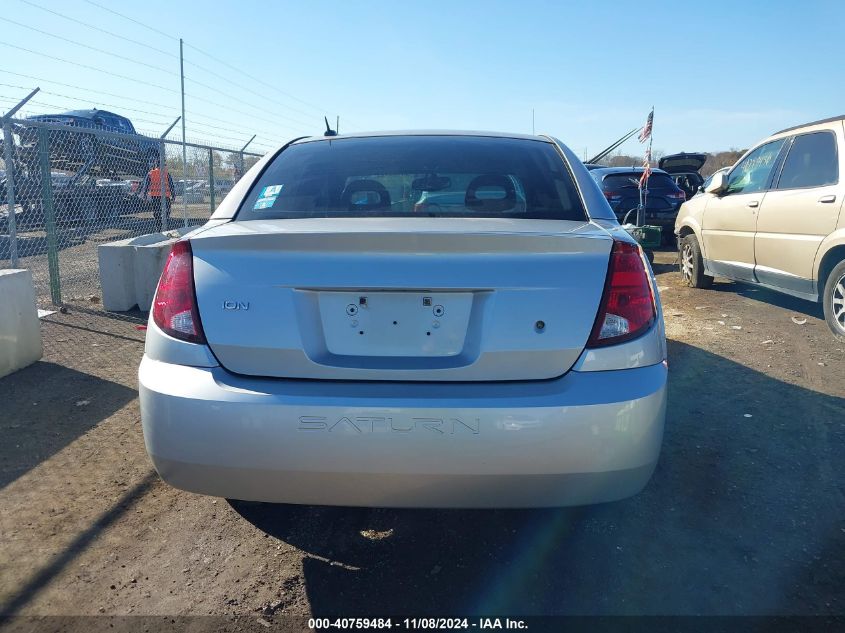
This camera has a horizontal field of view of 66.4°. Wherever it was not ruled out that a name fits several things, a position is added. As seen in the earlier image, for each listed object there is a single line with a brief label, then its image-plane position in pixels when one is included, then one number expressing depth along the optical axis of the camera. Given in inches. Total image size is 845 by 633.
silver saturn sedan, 77.9
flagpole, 417.8
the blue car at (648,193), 462.0
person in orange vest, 390.9
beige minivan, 224.4
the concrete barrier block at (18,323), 186.4
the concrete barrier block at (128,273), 269.3
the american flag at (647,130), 452.1
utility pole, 411.2
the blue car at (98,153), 311.3
